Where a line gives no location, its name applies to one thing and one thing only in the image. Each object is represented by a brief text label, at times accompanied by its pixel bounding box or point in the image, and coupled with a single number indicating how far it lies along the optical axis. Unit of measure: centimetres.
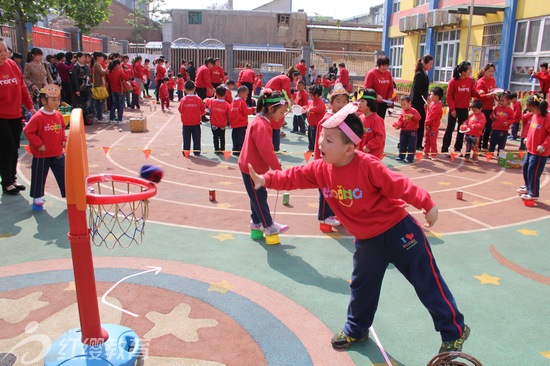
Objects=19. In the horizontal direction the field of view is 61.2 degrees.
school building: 1795
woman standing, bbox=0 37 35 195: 670
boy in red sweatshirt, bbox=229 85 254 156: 1048
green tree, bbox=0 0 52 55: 1475
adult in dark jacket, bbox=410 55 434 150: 1141
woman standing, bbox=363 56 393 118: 1055
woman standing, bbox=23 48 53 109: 1157
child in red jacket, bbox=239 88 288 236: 514
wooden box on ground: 1353
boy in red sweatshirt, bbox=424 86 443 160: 1091
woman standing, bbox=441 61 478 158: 1099
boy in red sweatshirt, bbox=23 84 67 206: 627
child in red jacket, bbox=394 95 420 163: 1056
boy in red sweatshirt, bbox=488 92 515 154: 1112
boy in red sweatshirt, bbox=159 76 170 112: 1907
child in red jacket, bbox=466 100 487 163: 1071
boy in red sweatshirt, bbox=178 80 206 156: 1065
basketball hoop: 288
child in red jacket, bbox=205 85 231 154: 1088
